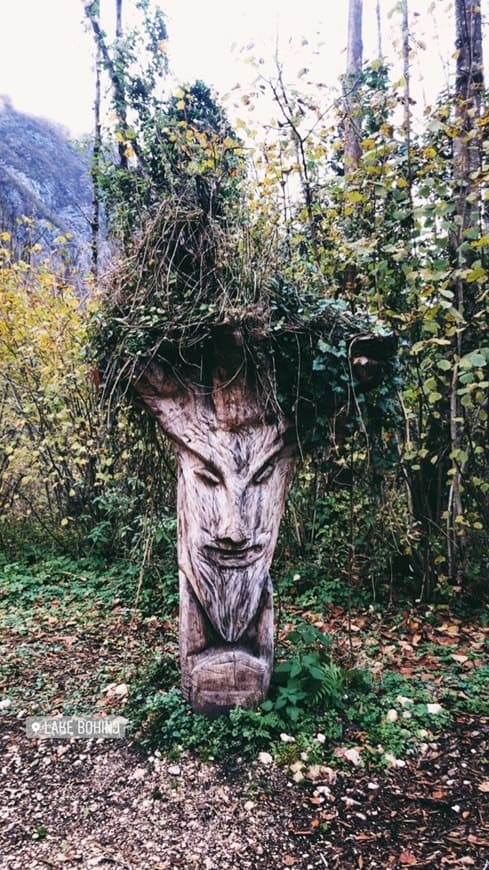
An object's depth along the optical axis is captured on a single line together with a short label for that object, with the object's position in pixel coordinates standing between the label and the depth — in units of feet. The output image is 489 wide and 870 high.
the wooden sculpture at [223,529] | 9.52
